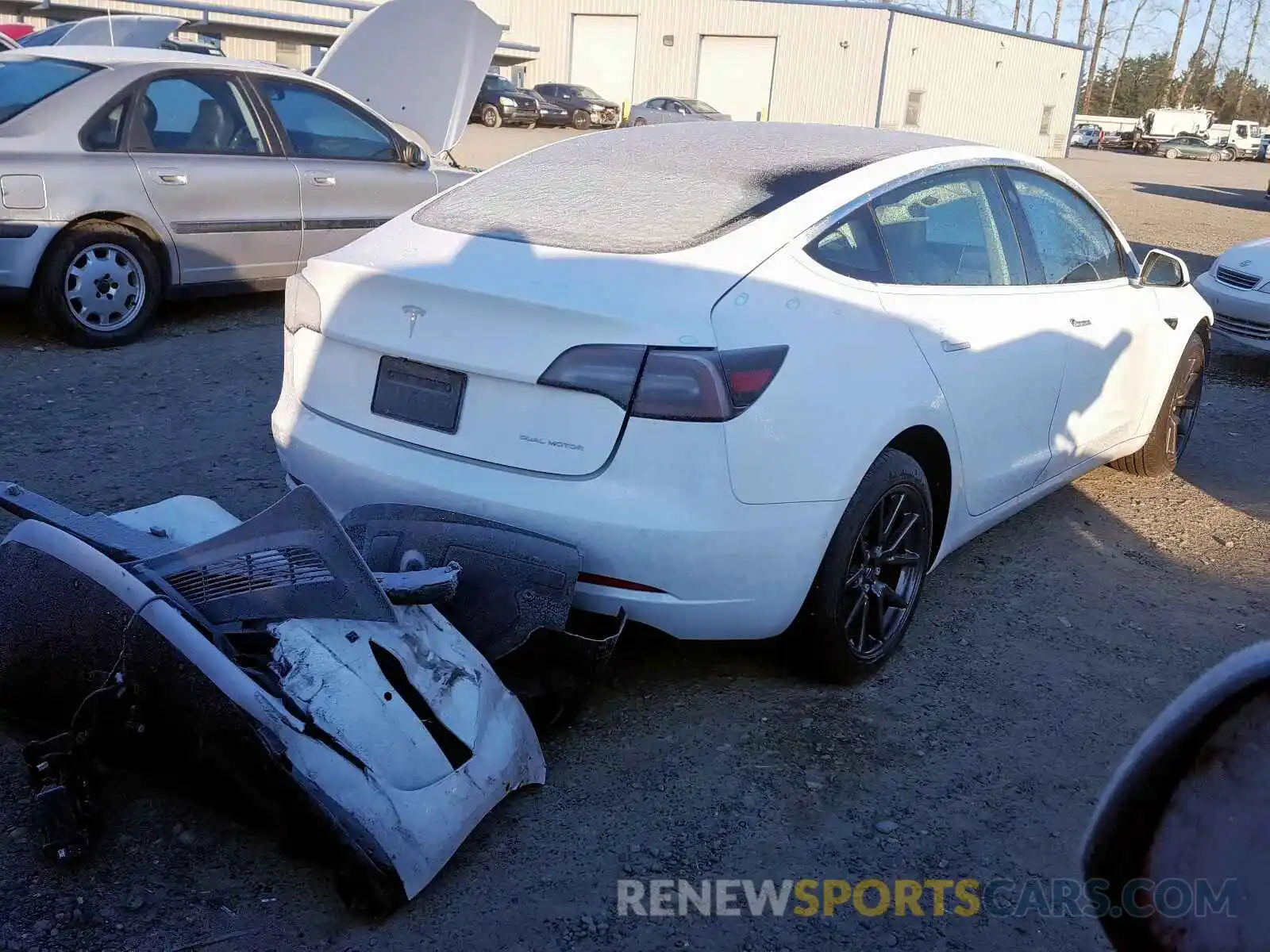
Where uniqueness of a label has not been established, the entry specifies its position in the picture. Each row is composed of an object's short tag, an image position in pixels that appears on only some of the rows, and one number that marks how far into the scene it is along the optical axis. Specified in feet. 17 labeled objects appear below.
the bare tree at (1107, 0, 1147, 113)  301.39
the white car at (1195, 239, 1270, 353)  26.48
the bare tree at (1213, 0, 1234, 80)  272.31
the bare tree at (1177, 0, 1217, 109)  271.04
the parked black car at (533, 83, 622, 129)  127.44
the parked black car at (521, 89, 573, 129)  123.65
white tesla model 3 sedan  9.68
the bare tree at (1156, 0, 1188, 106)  262.88
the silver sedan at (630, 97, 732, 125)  121.90
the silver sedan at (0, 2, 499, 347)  21.11
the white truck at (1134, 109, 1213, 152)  218.79
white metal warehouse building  140.87
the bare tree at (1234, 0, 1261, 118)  269.23
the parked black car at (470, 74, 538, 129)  117.91
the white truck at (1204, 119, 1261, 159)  202.39
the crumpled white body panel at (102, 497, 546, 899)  7.82
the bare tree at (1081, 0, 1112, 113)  253.71
